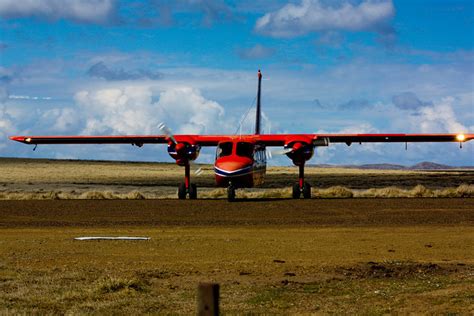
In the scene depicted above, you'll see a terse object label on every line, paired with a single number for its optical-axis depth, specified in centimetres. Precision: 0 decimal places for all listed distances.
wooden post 1440
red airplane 7825
